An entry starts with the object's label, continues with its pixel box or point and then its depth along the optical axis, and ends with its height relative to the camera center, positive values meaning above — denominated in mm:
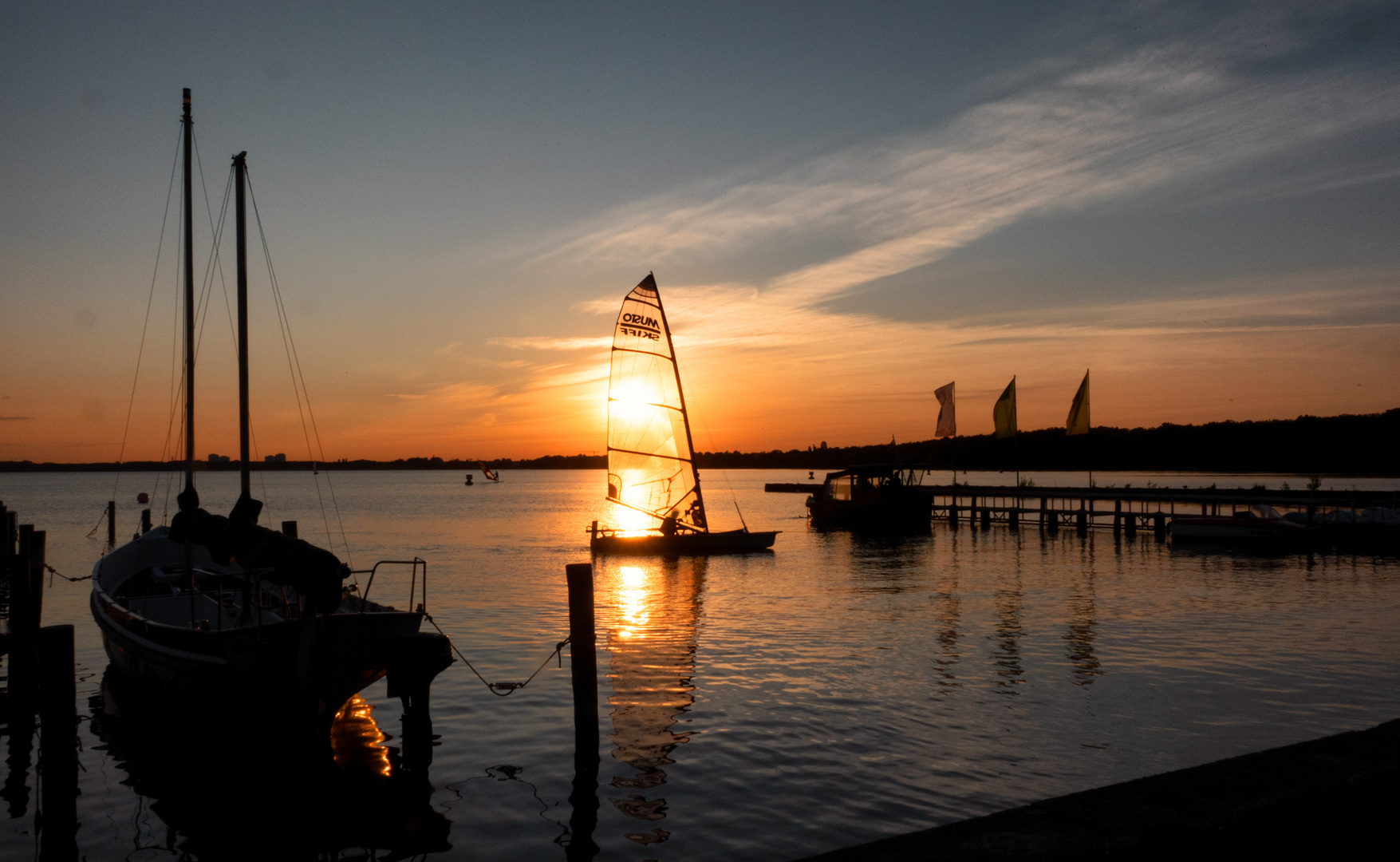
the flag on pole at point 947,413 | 72688 +3262
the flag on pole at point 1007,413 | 69312 +3059
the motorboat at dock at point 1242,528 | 54094 -4332
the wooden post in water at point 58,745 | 12148 -4015
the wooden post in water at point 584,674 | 13922 -3134
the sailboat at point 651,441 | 47281 +863
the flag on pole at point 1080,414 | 65188 +2763
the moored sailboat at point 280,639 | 14602 -2858
